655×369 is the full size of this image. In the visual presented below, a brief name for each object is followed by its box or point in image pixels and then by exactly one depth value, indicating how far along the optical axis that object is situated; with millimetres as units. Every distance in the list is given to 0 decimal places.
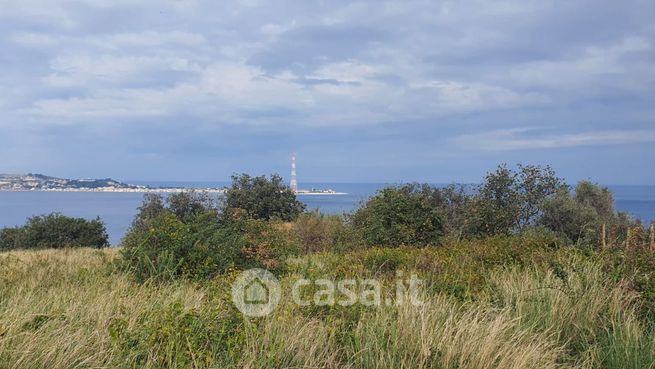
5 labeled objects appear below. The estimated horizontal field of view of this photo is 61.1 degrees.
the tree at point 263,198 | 24984
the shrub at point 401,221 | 12859
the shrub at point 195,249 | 6934
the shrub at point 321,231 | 17925
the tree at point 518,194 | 18938
